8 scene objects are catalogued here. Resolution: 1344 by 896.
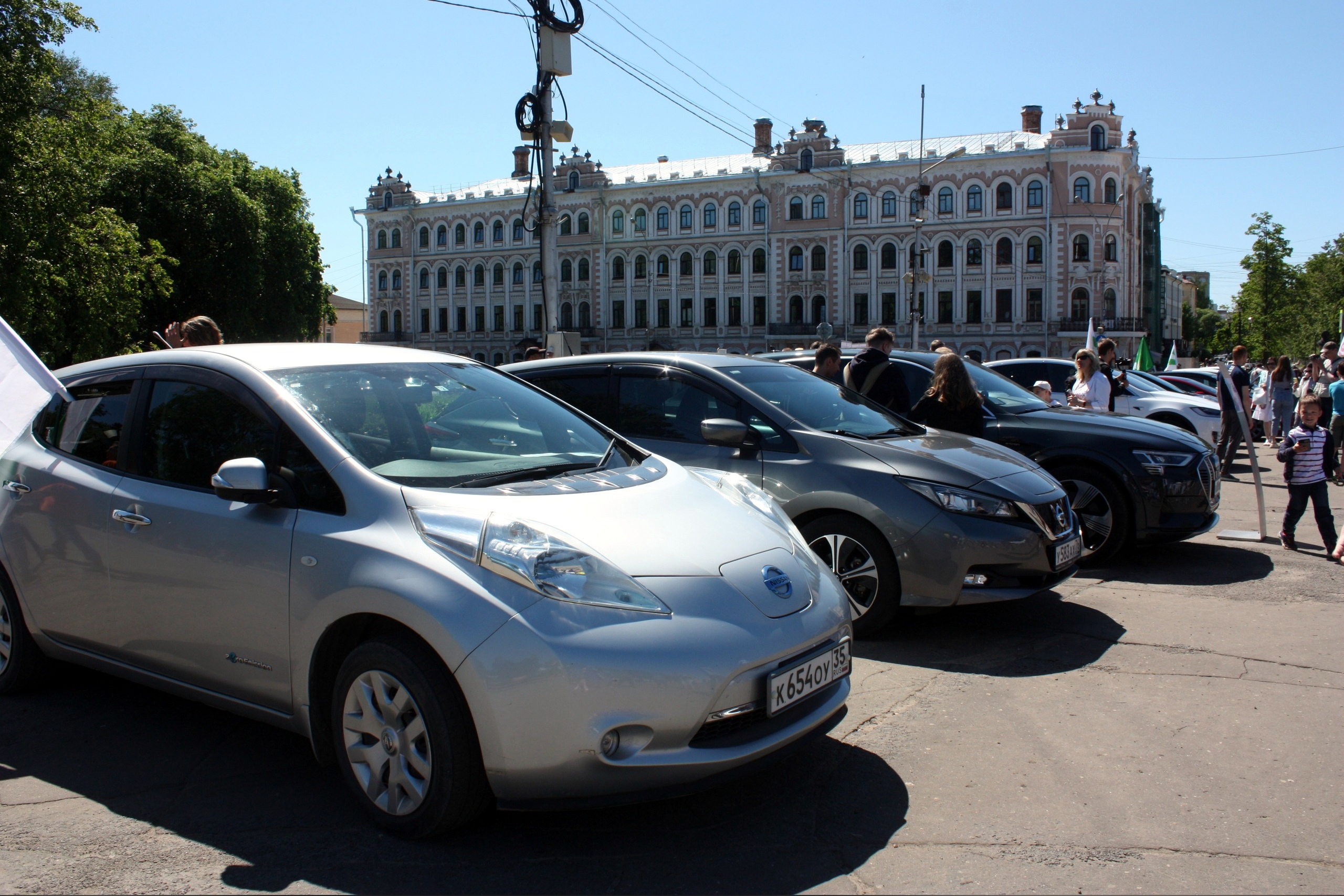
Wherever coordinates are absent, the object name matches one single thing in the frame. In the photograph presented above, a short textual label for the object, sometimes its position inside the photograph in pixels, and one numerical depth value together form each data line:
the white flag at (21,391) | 4.57
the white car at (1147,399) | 14.59
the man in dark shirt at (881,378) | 8.27
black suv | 7.36
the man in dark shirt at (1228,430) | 14.52
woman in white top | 11.26
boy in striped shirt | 8.34
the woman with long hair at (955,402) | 7.55
